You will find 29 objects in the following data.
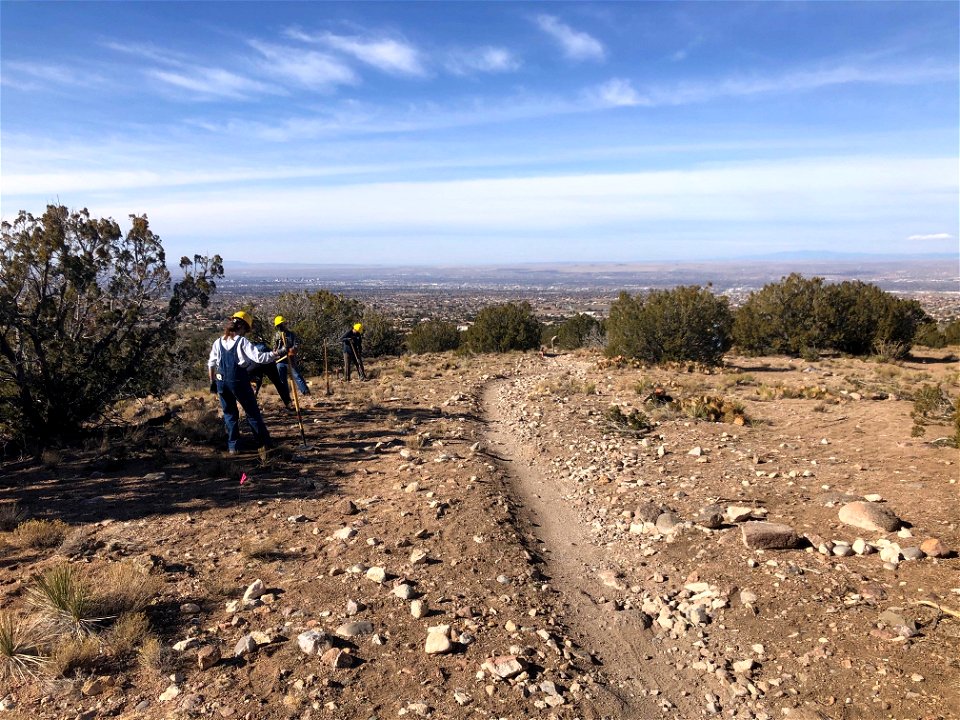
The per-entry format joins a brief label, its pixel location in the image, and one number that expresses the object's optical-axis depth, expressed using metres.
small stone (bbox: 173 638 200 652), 3.96
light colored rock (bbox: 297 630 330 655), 3.97
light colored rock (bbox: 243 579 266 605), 4.65
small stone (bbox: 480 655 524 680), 3.84
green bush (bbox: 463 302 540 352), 29.23
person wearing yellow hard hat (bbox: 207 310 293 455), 8.12
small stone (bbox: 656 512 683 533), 6.29
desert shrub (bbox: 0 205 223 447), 8.66
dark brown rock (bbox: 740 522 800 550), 5.51
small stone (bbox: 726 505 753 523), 6.18
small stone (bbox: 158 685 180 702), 3.51
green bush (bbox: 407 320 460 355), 34.03
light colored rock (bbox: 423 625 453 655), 4.07
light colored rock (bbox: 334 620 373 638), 4.22
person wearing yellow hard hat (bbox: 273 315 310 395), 9.98
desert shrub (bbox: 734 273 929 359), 22.48
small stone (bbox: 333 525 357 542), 5.96
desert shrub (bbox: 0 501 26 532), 5.93
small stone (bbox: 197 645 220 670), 3.81
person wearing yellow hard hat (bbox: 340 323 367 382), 16.66
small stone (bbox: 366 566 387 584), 5.07
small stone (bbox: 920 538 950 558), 5.02
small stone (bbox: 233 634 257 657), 3.94
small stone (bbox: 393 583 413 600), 4.80
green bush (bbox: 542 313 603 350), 32.86
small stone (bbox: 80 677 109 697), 3.56
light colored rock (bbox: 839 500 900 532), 5.61
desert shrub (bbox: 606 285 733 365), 19.06
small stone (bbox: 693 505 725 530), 6.16
